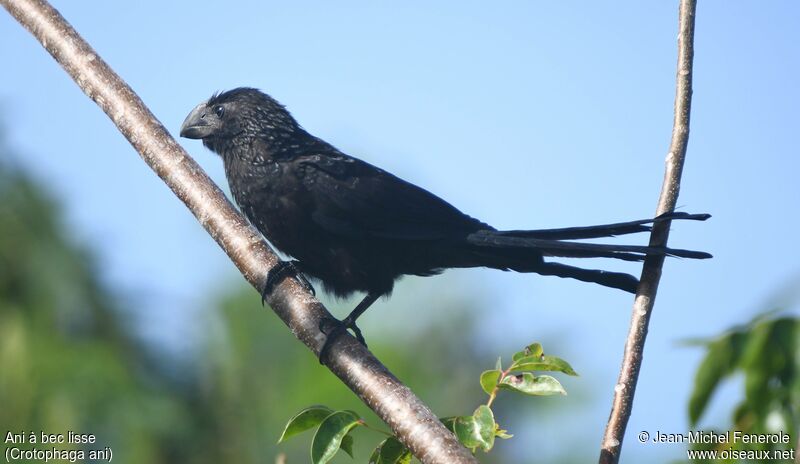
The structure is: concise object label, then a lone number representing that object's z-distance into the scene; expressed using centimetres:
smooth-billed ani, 853
